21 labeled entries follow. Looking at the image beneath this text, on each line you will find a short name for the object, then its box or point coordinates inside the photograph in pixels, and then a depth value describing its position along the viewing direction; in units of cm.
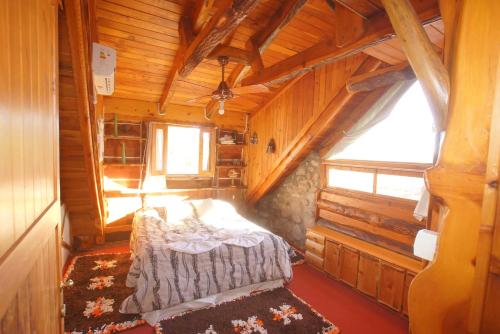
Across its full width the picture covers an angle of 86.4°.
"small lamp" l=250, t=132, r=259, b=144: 538
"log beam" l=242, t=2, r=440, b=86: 194
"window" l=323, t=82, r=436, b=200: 302
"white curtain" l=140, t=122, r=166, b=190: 478
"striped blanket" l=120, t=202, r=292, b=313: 261
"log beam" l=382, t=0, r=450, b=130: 89
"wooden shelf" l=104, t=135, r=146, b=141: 447
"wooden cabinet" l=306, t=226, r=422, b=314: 287
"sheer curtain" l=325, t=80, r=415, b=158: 312
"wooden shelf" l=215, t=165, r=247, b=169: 560
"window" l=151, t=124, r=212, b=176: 491
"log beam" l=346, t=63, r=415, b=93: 271
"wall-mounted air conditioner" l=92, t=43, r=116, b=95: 238
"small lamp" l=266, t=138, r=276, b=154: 487
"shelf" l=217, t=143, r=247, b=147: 562
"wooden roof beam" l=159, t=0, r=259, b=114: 211
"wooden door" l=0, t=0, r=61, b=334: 61
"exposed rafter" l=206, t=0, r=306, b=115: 272
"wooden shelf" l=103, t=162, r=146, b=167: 453
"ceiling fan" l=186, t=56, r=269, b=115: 288
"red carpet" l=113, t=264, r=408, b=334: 268
